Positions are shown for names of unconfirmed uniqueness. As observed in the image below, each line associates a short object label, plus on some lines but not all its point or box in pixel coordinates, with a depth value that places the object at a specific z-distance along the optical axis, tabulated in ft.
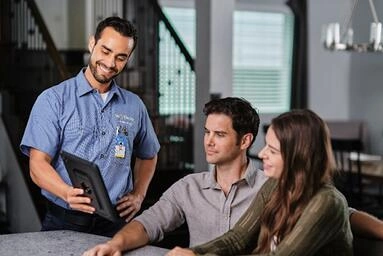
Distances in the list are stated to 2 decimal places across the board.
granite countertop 6.30
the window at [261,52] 25.48
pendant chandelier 17.40
